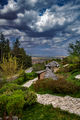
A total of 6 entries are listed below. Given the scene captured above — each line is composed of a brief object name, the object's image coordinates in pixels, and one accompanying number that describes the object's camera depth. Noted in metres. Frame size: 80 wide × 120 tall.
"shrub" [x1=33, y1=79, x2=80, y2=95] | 9.19
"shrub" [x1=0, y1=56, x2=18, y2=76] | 16.39
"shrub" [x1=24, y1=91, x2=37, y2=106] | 6.85
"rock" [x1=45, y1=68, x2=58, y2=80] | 13.79
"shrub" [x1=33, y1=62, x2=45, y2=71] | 31.25
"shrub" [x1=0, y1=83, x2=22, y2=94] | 7.86
